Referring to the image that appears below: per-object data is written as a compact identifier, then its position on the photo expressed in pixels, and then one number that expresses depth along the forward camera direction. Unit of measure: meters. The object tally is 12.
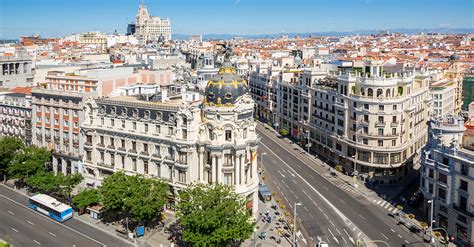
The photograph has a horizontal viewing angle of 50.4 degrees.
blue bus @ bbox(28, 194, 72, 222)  99.69
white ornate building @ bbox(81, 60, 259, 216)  96.75
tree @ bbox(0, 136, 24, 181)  118.06
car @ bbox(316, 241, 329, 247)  88.38
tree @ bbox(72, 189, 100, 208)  99.94
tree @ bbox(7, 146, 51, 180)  114.50
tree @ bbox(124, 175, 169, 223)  90.75
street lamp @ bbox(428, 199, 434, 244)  92.32
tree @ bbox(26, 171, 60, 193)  106.69
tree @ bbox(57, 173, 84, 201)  106.06
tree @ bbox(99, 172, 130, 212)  93.56
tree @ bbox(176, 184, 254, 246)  80.06
